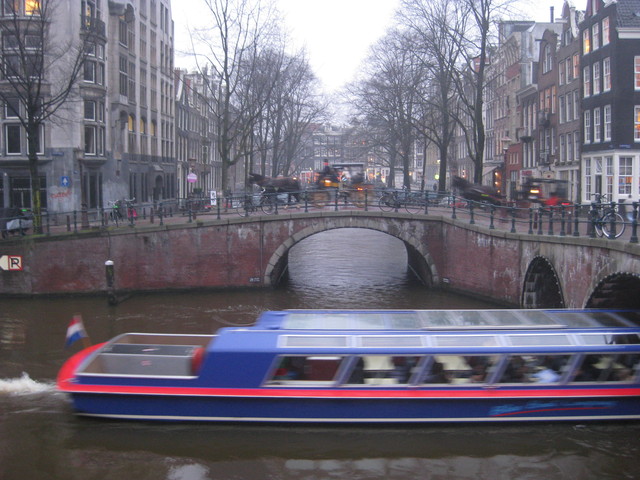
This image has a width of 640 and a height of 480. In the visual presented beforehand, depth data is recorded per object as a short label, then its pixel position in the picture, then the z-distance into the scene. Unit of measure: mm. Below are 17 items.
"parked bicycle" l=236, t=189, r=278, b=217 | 27469
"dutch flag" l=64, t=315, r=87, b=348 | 14094
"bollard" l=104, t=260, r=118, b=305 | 23969
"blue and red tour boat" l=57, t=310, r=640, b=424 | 12281
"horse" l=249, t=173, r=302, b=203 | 33044
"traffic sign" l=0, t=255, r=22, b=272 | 25078
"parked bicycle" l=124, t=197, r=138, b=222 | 26681
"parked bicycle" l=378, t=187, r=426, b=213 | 28281
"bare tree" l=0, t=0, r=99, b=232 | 25812
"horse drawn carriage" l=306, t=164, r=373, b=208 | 28531
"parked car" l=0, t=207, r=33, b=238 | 26484
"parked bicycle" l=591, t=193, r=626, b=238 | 15789
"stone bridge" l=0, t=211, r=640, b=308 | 22719
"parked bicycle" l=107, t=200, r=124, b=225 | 27133
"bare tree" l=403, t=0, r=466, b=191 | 33500
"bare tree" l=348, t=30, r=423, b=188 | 43125
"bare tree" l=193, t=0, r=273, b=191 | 34531
